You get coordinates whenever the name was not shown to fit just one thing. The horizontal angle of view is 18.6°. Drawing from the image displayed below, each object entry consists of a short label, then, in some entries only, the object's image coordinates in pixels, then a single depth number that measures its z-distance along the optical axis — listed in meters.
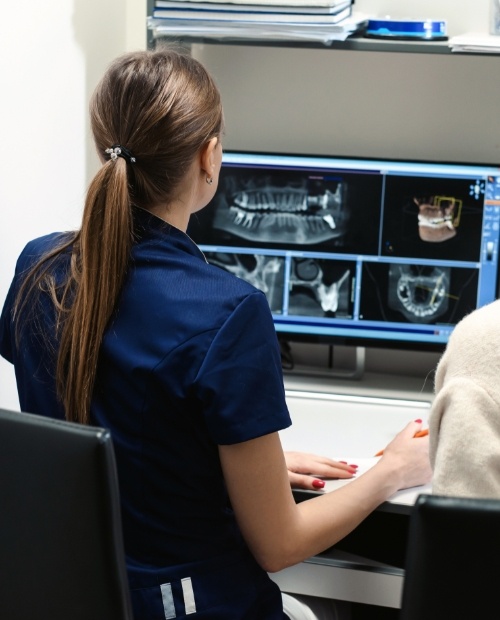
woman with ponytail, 1.63
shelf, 2.29
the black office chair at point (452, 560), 1.32
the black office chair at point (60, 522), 1.46
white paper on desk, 1.91
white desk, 1.99
